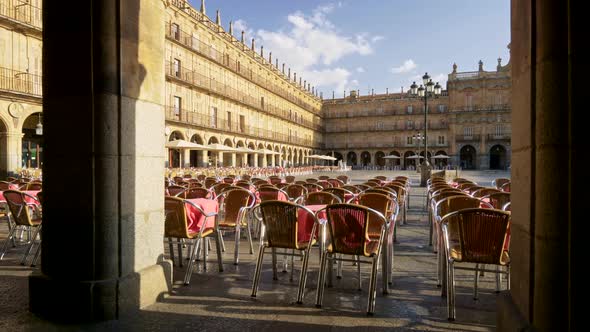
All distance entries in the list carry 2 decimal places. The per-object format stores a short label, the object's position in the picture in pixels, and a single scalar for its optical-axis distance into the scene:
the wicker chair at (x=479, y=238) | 2.79
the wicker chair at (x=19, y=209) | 4.43
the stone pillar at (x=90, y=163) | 2.66
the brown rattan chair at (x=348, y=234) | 3.03
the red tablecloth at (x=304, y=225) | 3.43
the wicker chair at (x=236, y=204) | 4.85
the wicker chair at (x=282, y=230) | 3.22
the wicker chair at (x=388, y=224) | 3.33
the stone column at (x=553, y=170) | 1.70
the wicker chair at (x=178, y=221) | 3.73
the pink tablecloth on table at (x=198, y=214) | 3.89
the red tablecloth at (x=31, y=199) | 5.10
